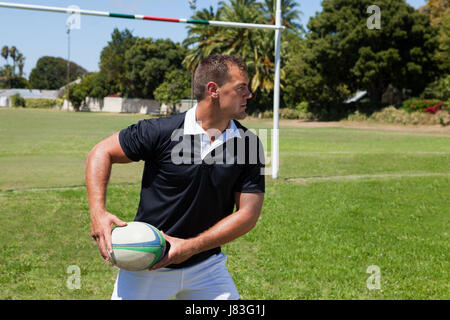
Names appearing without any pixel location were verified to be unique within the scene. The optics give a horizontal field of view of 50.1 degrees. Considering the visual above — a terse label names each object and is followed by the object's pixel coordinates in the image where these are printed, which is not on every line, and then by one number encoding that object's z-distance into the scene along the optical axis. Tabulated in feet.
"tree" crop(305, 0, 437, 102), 147.78
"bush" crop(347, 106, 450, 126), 129.70
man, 9.16
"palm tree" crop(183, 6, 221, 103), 190.39
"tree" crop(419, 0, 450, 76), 134.92
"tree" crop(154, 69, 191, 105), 235.61
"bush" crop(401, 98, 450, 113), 131.96
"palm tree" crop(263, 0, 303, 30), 237.70
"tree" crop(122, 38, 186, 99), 261.65
